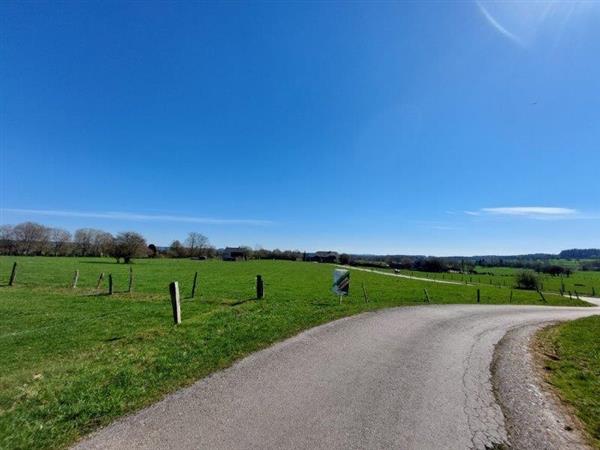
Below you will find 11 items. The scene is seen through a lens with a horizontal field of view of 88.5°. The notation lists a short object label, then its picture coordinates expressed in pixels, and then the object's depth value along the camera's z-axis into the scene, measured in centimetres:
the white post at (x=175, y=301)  1072
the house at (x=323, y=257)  14316
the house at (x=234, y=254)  13000
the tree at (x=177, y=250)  11939
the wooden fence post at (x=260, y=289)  1736
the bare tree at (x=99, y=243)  7225
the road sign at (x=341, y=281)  1602
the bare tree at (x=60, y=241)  9700
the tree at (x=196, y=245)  12804
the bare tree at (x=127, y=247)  7044
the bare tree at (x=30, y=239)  9581
